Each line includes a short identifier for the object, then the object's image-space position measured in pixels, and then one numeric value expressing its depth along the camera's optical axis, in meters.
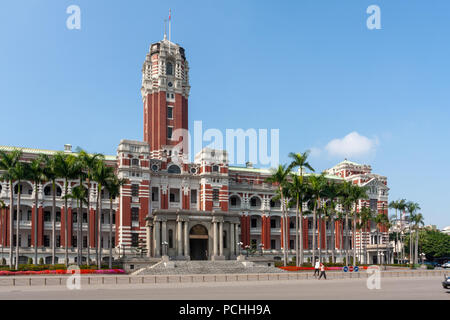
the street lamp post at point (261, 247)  87.25
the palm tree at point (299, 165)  73.75
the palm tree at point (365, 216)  96.62
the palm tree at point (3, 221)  75.12
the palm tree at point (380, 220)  98.50
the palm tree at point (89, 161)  67.12
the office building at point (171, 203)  76.56
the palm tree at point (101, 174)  67.00
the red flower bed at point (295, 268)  67.81
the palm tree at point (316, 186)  75.69
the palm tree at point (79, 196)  64.88
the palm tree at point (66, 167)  66.06
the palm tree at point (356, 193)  83.39
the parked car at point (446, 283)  32.10
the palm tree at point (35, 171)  65.94
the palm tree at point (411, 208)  103.38
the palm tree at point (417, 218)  102.75
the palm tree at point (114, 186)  68.69
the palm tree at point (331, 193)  80.81
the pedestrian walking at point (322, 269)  48.97
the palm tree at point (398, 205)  103.81
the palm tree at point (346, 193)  83.19
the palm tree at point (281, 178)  74.91
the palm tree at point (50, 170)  66.25
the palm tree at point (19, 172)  63.88
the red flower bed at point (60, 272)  55.08
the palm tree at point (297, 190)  73.69
